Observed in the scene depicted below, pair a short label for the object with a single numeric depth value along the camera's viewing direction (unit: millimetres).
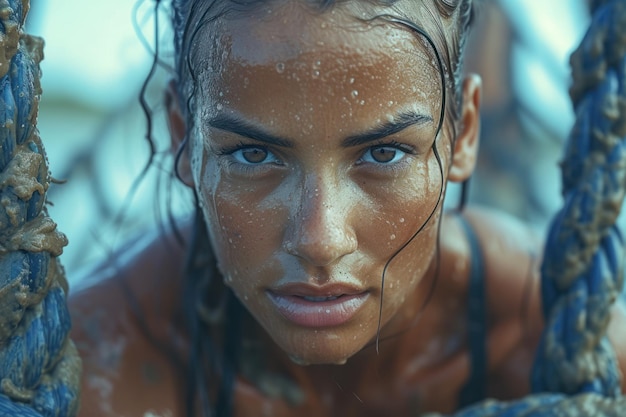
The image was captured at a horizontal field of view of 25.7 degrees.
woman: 631
